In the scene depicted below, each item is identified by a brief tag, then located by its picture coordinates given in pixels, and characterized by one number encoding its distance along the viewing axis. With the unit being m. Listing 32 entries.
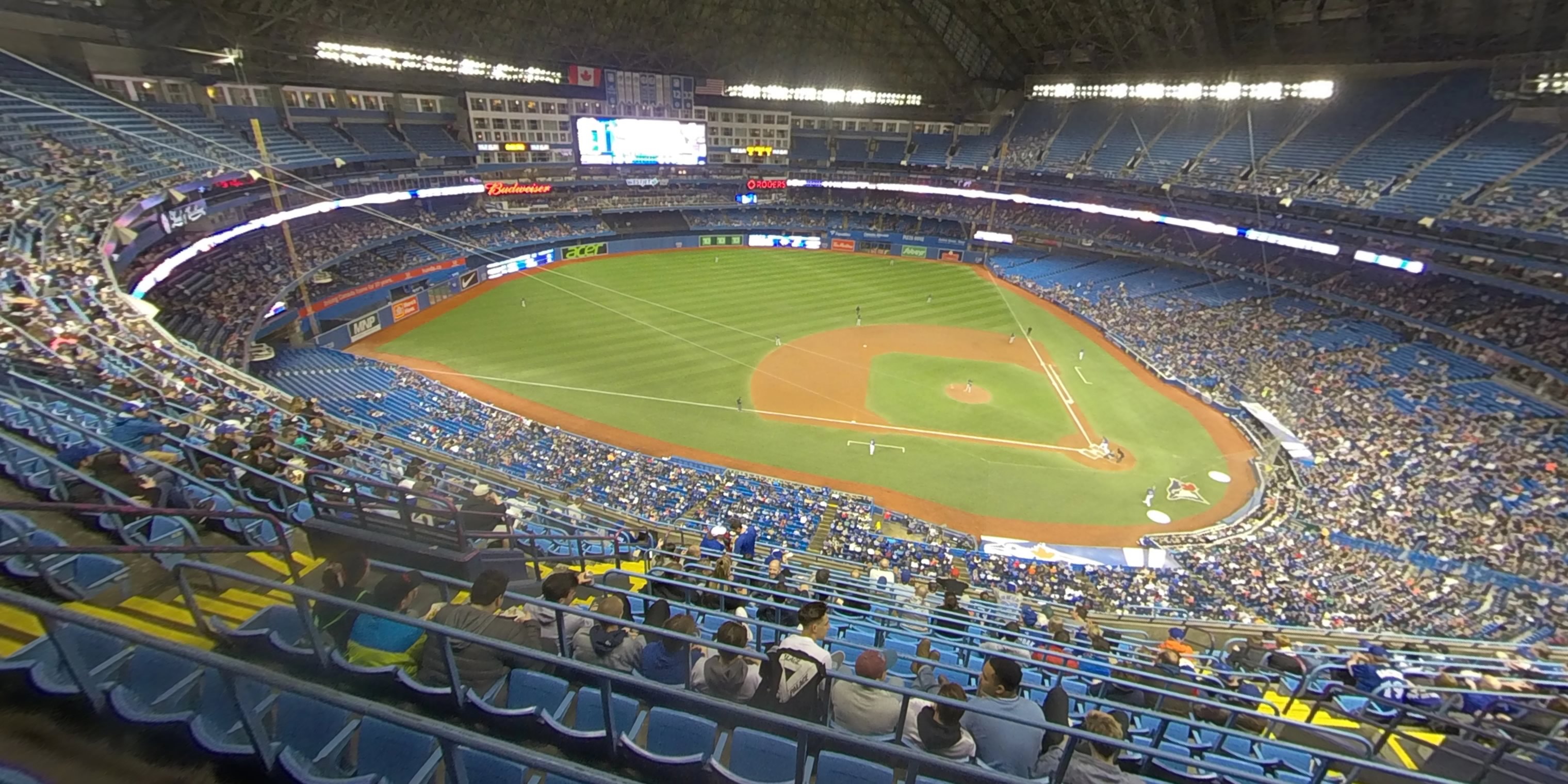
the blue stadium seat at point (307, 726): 3.89
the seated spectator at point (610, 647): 5.35
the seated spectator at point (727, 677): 4.83
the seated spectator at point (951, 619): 9.78
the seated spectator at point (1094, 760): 4.20
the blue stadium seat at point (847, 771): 4.21
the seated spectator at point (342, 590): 4.99
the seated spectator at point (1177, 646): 10.31
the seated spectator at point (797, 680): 4.63
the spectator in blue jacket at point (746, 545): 13.47
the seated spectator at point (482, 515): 8.40
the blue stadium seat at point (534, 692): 4.79
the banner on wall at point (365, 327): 33.09
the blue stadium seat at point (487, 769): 3.75
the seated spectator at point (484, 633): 4.54
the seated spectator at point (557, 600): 5.39
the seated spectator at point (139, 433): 8.19
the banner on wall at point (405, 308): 36.44
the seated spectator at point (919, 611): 10.02
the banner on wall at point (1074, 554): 19.27
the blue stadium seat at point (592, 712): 4.79
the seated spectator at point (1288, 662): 9.40
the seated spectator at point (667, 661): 5.12
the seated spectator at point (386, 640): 4.68
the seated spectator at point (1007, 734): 4.57
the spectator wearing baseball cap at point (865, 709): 4.86
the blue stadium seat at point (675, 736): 4.45
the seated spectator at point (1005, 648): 8.55
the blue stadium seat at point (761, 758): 4.37
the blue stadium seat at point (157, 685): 3.57
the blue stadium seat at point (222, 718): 3.31
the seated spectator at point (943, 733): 4.33
